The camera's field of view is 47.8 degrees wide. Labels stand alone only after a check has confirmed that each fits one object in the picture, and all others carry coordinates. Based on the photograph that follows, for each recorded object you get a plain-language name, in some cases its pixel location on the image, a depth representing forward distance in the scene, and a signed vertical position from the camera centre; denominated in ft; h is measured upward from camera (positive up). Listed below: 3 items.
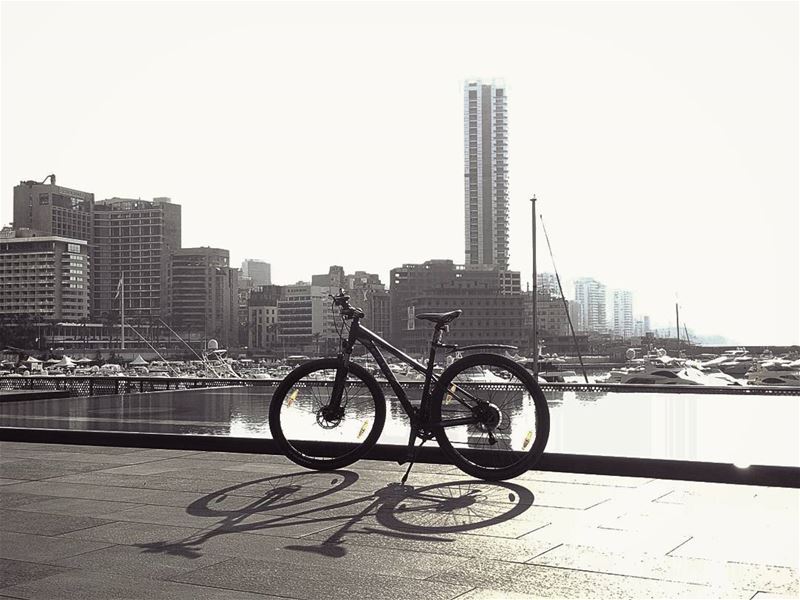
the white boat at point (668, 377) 78.43 -4.33
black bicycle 17.89 -1.62
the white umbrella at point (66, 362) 205.87 -6.99
